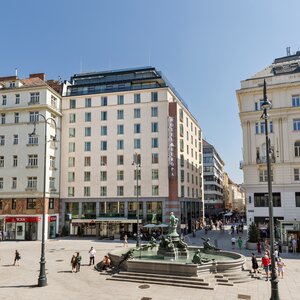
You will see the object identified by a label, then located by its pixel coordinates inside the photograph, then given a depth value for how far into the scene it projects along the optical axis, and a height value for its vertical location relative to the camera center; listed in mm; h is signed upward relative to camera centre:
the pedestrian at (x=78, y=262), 25745 -5109
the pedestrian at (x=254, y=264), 23770 -5017
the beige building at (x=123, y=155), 53250 +6255
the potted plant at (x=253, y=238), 37438 -5018
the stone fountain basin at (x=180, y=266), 22219 -4903
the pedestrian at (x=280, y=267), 22969 -5024
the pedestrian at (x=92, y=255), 28228 -5037
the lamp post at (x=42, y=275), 21306 -5071
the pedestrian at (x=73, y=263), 25639 -5151
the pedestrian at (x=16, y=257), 28708 -5278
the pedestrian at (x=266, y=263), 22922 -4748
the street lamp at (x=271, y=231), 14305 -1693
